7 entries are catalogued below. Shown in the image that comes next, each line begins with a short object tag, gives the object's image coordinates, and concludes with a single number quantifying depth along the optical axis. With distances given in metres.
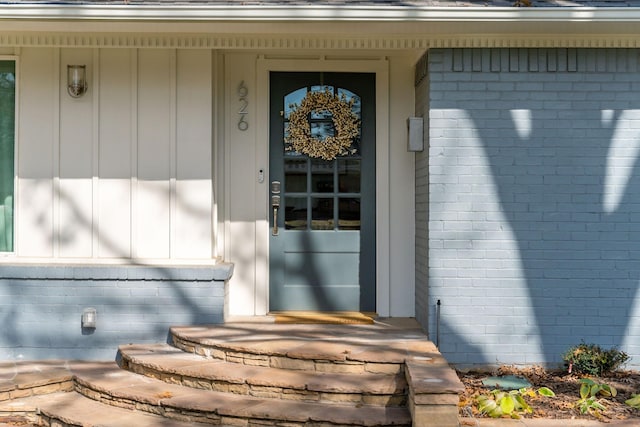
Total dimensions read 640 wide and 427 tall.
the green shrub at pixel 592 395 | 4.56
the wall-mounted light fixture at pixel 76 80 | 5.99
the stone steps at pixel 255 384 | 4.32
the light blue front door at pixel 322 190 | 6.55
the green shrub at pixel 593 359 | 5.37
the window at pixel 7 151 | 6.09
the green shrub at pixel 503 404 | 4.45
